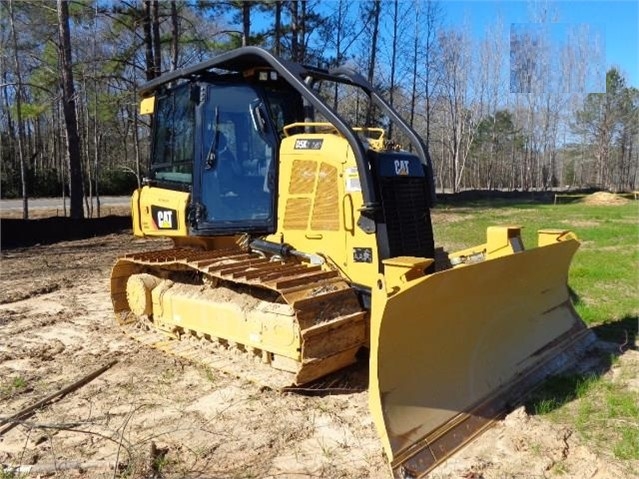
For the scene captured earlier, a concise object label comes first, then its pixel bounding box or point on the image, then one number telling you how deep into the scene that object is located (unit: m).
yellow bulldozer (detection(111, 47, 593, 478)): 3.68
